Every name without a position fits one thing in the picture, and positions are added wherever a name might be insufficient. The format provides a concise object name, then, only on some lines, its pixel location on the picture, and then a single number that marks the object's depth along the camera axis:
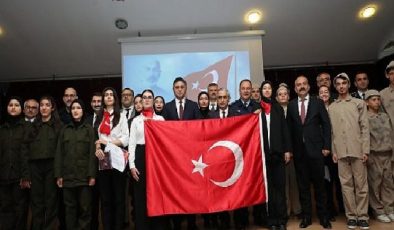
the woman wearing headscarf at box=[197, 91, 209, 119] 3.65
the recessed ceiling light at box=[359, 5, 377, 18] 5.32
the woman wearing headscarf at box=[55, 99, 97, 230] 3.16
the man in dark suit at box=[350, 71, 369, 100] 4.17
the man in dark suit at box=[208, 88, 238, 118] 3.53
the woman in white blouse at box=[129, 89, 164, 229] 3.09
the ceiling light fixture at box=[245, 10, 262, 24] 5.26
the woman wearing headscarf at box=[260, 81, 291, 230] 3.31
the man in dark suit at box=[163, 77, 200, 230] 3.59
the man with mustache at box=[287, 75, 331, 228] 3.43
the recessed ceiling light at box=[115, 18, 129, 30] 5.30
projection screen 5.45
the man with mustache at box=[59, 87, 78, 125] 4.06
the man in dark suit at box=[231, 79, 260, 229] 3.54
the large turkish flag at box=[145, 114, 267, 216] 3.12
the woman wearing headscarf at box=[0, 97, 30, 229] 3.40
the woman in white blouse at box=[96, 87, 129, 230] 3.16
